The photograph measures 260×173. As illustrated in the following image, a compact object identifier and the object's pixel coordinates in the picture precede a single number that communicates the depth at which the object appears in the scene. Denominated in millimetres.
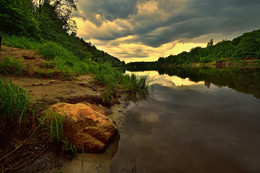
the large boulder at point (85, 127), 1869
